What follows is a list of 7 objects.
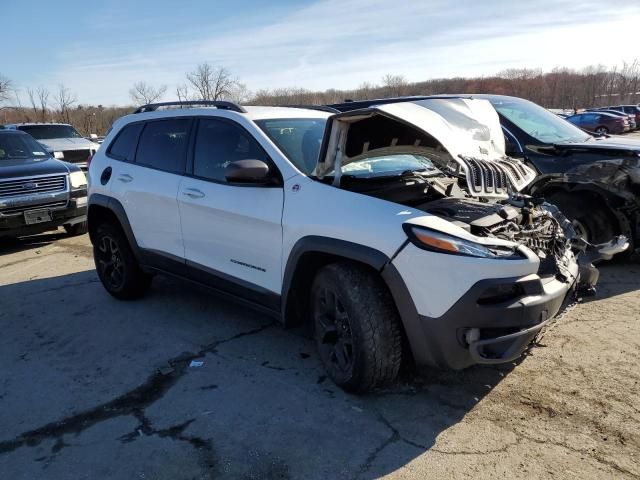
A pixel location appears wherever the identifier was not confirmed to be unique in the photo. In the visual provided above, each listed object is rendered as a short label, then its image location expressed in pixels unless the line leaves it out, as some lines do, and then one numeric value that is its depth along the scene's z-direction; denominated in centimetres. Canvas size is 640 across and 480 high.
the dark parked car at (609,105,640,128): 3494
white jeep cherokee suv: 285
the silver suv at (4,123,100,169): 1365
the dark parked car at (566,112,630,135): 3023
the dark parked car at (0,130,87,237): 790
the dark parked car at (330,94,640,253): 529
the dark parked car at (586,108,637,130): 3178
